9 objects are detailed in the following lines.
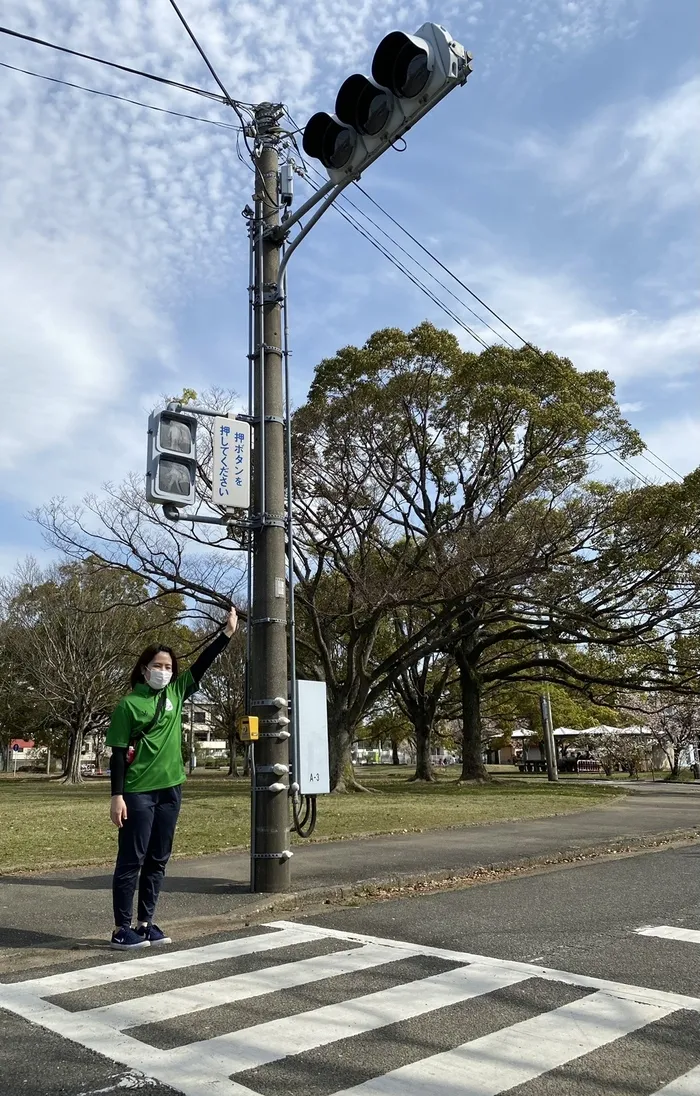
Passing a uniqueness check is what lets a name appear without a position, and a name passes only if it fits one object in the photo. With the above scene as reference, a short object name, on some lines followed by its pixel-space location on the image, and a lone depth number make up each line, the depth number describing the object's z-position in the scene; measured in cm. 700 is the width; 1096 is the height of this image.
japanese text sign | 757
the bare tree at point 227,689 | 4112
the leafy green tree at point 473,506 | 2258
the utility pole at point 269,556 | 726
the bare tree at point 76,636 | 3478
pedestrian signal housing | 721
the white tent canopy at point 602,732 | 4450
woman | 558
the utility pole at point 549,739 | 3422
